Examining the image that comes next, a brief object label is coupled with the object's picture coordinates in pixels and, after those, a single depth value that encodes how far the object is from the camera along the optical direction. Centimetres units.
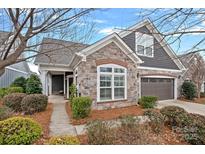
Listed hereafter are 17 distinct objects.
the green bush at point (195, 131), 293
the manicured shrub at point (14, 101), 394
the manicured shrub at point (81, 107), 356
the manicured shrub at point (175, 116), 317
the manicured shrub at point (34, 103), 381
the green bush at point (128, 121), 276
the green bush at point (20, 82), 513
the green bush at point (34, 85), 505
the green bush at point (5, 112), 316
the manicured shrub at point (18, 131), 245
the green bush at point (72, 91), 384
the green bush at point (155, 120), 308
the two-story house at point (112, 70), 385
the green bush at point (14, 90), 457
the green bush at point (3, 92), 421
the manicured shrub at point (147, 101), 406
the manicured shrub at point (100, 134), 261
